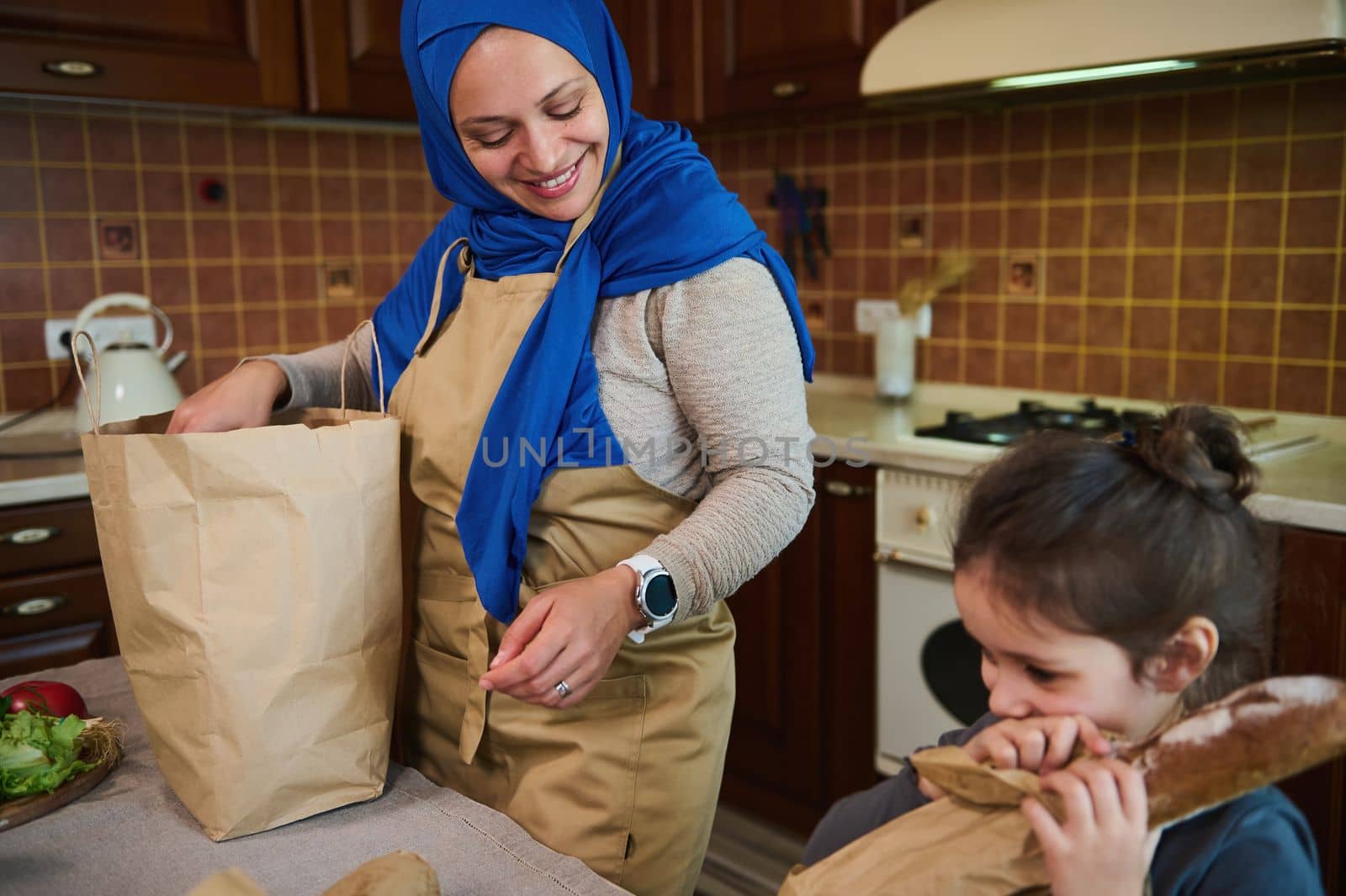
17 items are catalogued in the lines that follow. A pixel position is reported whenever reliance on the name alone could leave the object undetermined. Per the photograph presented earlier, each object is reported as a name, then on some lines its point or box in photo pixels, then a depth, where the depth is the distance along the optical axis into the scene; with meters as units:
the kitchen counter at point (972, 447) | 1.61
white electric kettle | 2.17
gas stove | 2.04
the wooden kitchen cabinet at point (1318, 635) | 1.59
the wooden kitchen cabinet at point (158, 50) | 2.04
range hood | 1.64
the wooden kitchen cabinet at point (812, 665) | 2.19
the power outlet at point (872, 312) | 2.63
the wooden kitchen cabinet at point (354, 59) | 2.36
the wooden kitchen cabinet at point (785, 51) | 2.22
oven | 2.02
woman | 1.01
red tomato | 0.99
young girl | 0.69
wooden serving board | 0.86
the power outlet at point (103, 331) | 2.41
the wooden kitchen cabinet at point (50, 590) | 1.97
